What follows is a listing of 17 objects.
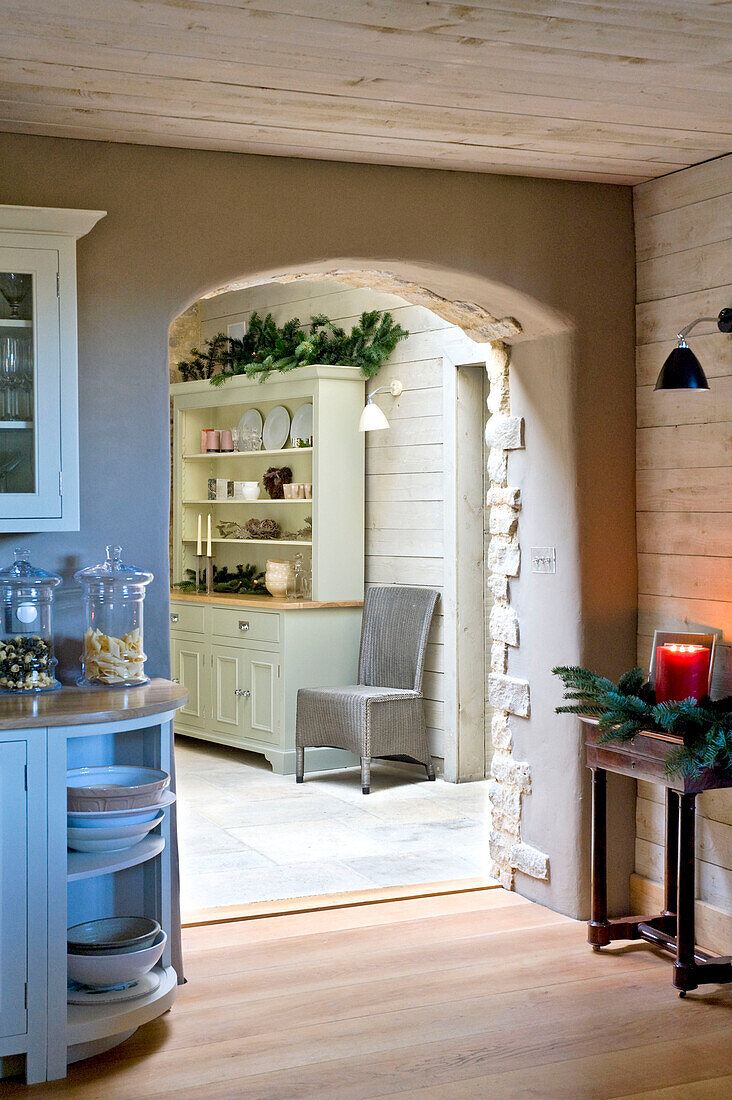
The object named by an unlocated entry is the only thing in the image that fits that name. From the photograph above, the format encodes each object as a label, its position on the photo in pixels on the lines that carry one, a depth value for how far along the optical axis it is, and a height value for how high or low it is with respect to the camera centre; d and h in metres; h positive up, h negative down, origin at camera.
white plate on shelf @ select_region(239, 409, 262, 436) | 7.25 +0.64
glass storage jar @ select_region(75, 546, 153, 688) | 3.26 -0.29
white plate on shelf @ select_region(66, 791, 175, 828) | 2.94 -0.75
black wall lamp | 3.35 +0.43
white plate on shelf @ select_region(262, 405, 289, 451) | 6.99 +0.56
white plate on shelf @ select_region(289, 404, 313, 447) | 6.77 +0.57
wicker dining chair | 5.96 -0.91
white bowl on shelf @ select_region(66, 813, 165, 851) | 2.94 -0.80
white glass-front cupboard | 3.12 +0.41
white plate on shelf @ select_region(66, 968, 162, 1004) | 2.93 -1.20
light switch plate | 4.04 -0.14
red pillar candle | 3.45 -0.46
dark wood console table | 3.25 -1.02
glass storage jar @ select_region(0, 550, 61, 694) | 3.16 -0.30
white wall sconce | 6.34 +0.57
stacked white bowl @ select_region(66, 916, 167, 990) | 2.93 -1.10
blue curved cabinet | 2.81 -0.88
